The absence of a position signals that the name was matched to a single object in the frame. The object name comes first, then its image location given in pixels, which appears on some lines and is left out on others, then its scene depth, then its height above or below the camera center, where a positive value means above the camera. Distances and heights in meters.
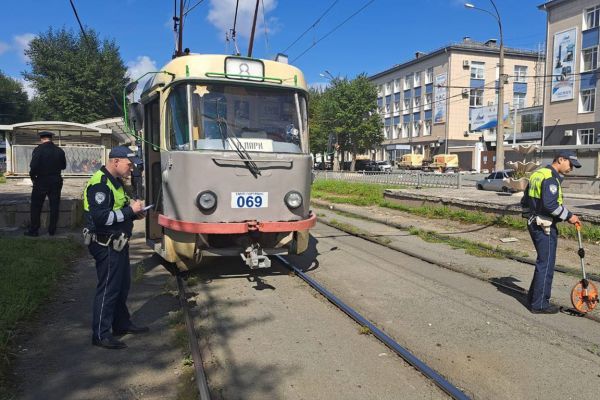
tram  6.27 +0.03
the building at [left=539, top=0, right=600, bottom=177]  38.47 +7.17
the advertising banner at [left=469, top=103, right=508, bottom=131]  50.80 +4.76
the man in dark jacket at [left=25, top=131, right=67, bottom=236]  9.17 -0.28
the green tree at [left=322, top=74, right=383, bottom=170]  51.59 +5.33
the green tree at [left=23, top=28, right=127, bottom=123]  43.28 +7.42
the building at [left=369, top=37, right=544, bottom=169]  59.72 +8.68
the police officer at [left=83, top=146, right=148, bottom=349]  4.26 -0.61
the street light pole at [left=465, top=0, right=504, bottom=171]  24.00 +2.77
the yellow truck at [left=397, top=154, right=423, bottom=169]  60.21 +0.03
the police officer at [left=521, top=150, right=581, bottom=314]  5.59 -0.66
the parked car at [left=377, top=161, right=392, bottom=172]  58.86 -0.48
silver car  26.09 -1.09
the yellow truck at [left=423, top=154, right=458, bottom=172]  54.78 -0.19
